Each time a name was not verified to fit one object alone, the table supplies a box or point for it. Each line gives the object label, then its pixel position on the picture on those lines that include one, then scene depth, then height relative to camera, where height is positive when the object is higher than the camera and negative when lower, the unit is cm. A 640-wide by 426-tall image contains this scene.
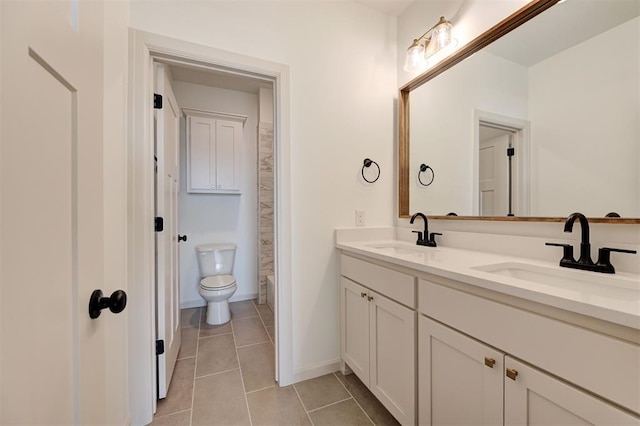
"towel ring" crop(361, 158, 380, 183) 188 +36
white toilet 238 -67
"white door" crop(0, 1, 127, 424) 37 +0
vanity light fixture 154 +107
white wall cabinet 279 +68
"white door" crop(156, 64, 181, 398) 148 -15
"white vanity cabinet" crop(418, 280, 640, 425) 59 -45
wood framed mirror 96 +45
